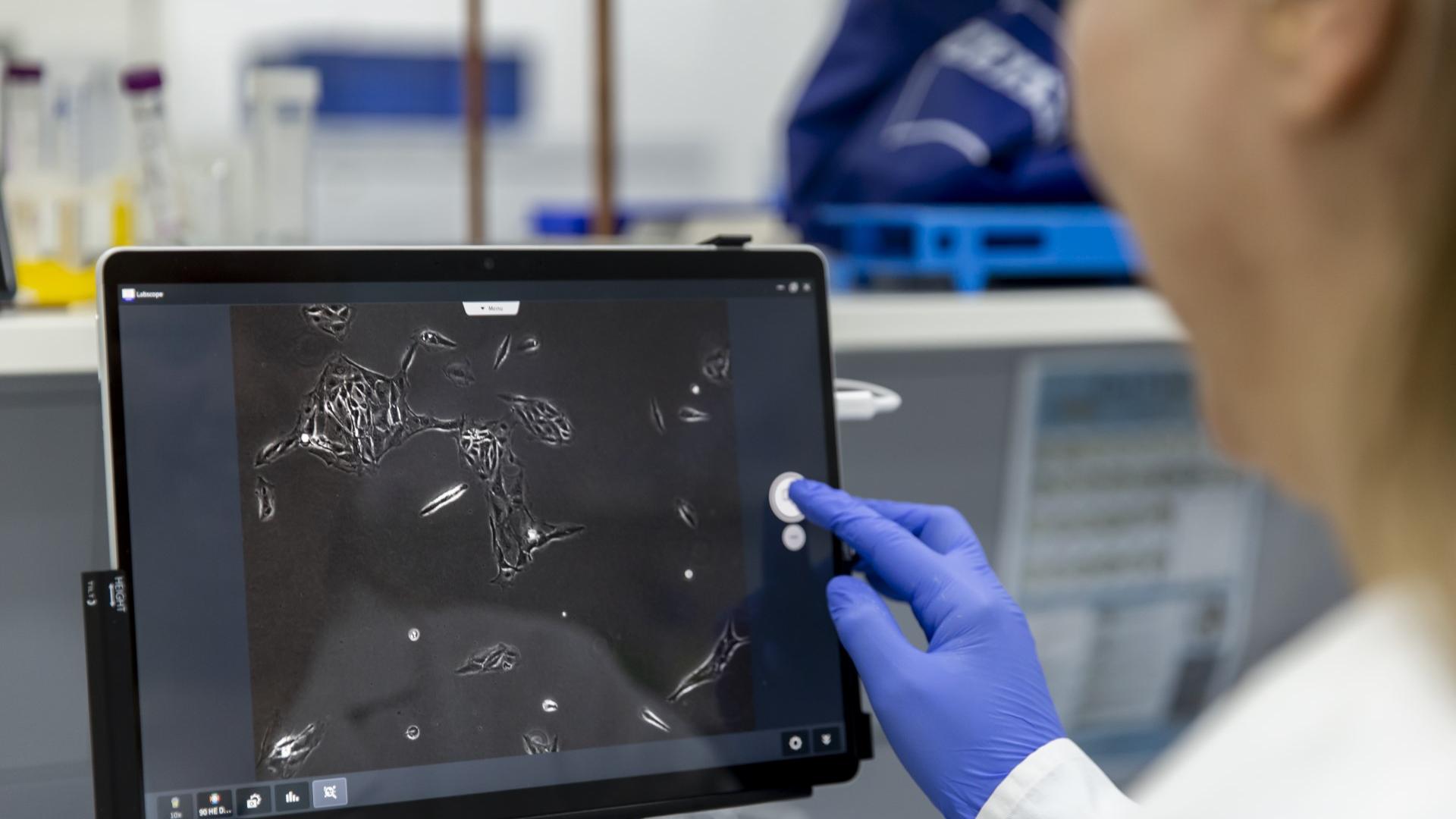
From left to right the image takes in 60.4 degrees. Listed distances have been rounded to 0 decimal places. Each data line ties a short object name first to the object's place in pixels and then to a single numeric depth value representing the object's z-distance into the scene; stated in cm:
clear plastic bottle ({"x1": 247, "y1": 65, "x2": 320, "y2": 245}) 97
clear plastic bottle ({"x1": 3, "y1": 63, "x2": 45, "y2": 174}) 87
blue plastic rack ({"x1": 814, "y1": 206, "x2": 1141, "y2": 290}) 98
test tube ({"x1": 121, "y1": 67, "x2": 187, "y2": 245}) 89
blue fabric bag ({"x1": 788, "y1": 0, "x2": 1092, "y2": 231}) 103
